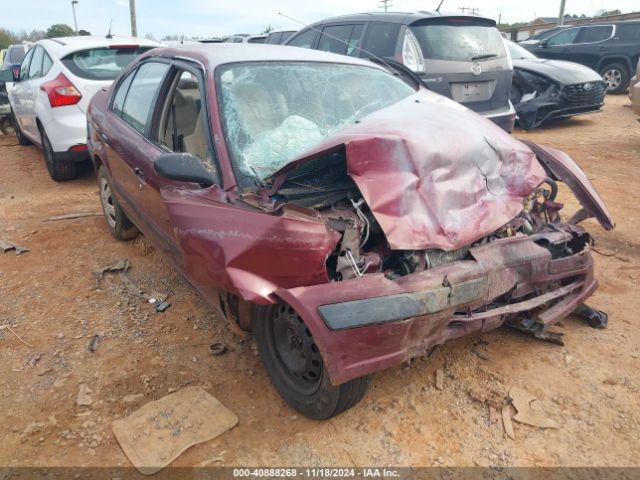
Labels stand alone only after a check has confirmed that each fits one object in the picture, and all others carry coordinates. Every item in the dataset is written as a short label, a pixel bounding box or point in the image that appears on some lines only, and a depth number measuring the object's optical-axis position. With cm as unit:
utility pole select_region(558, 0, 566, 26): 2566
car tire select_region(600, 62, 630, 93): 1223
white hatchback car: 596
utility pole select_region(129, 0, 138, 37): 1938
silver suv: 630
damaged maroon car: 223
